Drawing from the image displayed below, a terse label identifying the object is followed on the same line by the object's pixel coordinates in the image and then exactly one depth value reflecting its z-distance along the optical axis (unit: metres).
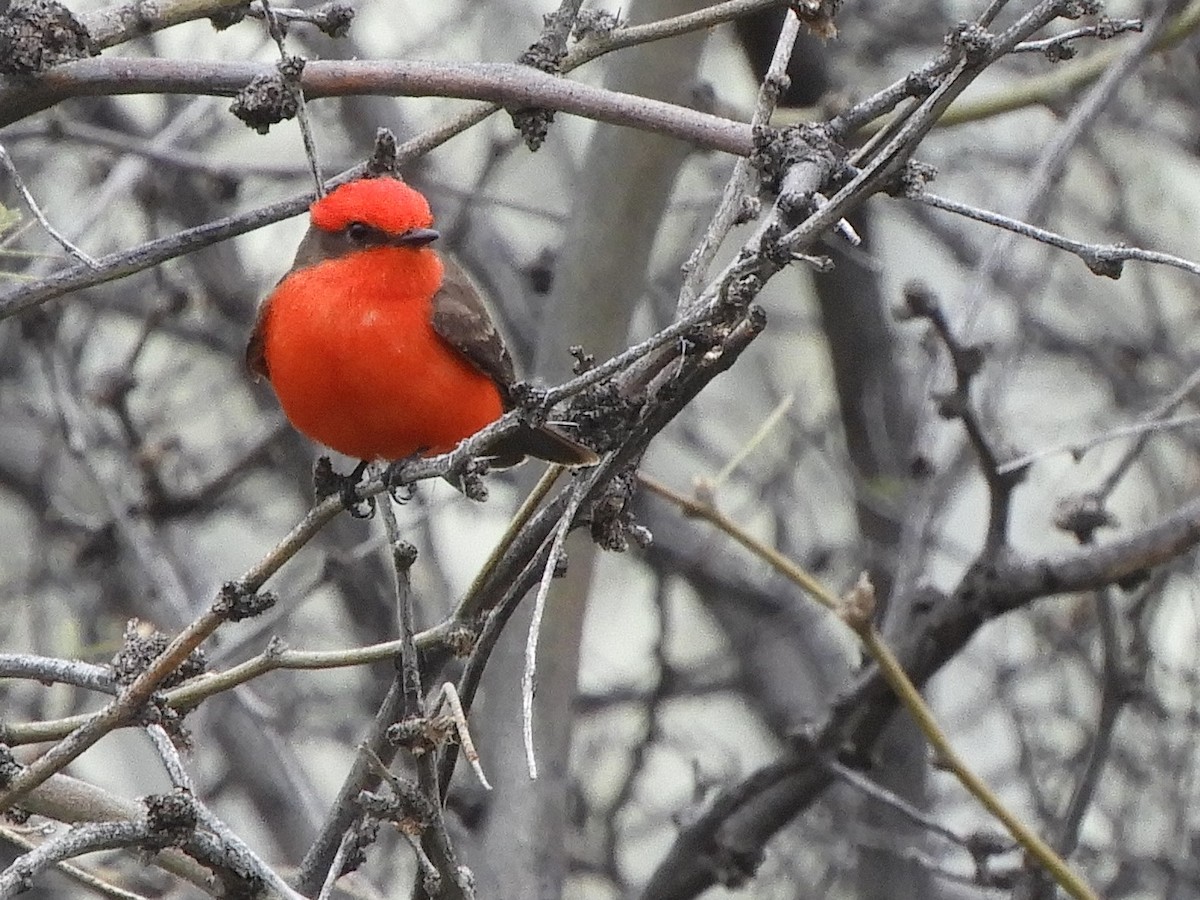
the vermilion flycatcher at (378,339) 6.61
